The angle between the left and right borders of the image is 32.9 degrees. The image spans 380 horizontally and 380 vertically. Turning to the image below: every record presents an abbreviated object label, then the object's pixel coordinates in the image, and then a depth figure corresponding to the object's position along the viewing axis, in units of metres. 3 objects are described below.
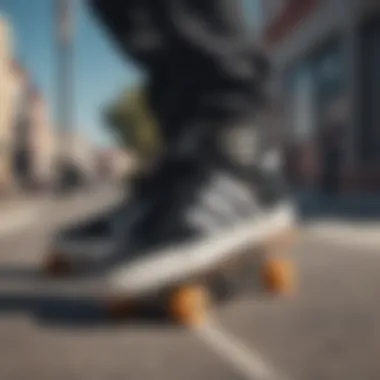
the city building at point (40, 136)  49.66
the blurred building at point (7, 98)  31.79
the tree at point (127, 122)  57.81
